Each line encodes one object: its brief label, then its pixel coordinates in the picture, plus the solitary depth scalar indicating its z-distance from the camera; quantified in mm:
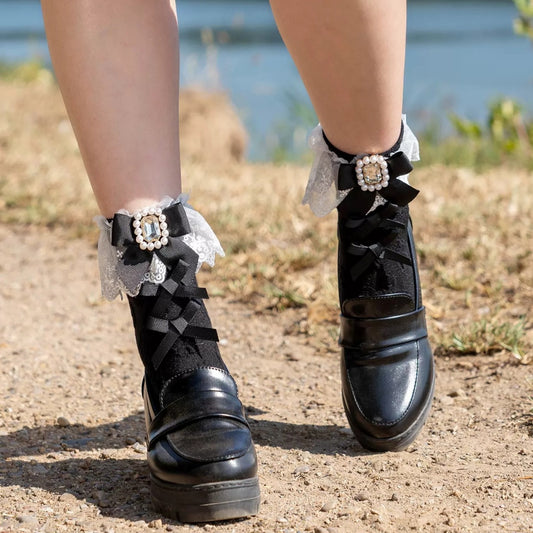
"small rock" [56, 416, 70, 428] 2095
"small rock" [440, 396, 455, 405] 2144
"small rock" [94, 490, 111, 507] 1915
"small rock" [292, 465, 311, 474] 1982
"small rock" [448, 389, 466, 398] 2162
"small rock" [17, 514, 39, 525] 1880
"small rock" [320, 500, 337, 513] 1908
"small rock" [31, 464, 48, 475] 1977
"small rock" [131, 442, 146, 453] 2032
